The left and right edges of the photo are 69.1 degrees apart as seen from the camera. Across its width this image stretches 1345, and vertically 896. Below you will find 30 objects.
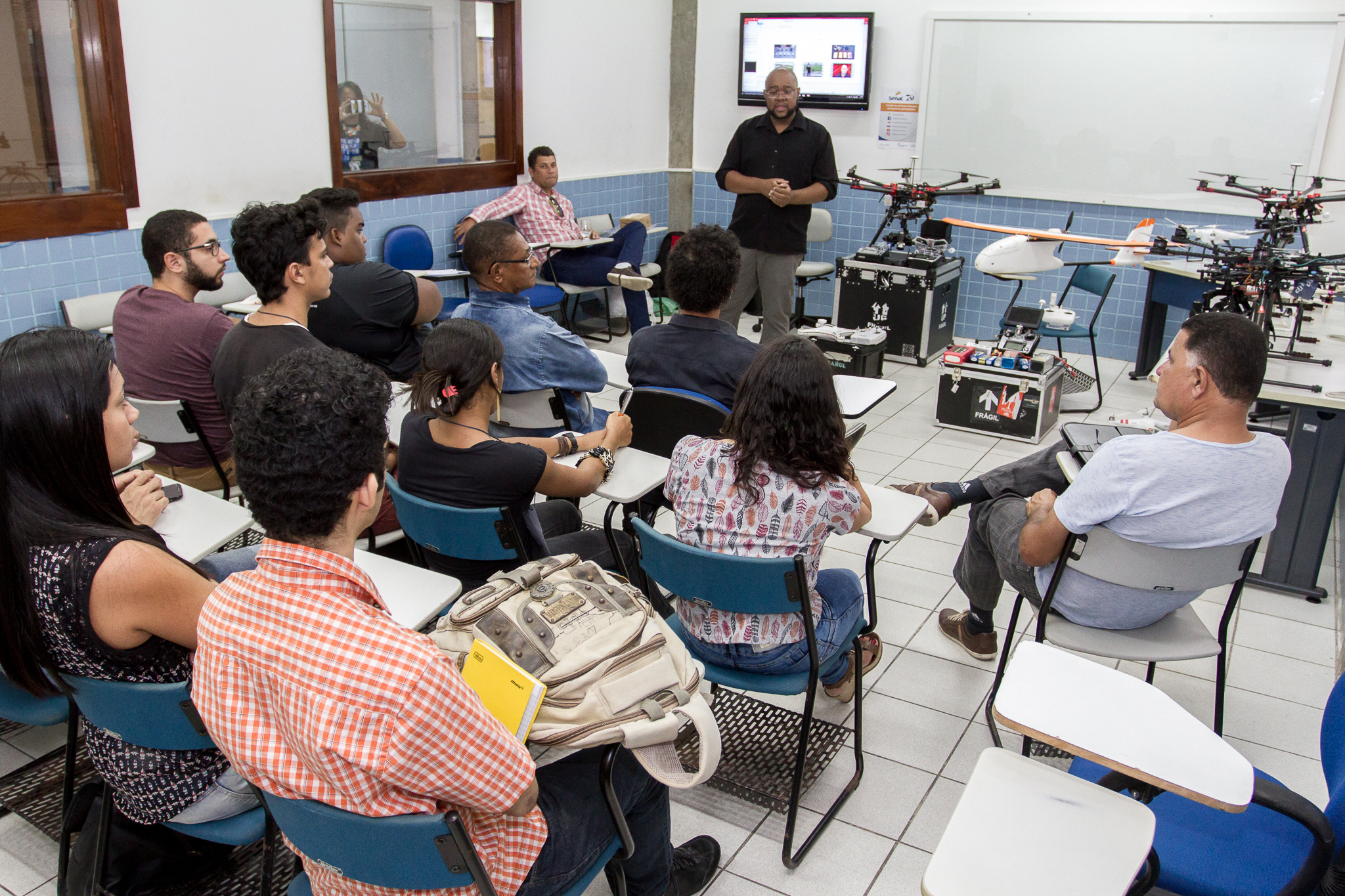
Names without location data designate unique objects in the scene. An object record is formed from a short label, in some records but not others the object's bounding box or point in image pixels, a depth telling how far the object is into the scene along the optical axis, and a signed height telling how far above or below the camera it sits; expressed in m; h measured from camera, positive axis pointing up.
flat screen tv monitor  7.00 +0.73
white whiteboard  5.90 +0.38
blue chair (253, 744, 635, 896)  1.26 -0.89
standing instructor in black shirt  5.78 -0.17
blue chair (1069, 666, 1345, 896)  1.42 -1.07
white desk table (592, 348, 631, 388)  3.29 -0.73
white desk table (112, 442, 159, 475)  2.59 -0.81
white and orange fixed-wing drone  4.08 -0.37
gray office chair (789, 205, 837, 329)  6.71 -0.73
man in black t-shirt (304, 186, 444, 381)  3.53 -0.58
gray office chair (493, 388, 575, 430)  3.13 -0.80
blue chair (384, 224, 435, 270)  5.75 -0.59
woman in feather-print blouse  2.09 -0.69
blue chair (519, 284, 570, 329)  6.02 -0.88
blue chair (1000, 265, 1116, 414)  5.51 -0.71
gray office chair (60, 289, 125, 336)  4.21 -0.73
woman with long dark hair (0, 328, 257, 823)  1.57 -0.65
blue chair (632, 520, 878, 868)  2.00 -0.87
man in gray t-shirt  2.15 -0.67
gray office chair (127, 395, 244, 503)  2.98 -0.84
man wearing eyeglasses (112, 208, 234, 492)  3.10 -0.62
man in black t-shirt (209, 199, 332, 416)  2.80 -0.40
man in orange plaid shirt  1.21 -0.63
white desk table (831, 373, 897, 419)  2.91 -0.71
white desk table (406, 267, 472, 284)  5.14 -0.65
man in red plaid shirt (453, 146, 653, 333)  6.28 -0.52
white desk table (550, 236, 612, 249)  5.82 -0.54
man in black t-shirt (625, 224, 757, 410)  3.00 -0.55
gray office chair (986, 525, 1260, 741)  2.20 -0.90
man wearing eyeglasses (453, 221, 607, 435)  3.11 -0.55
